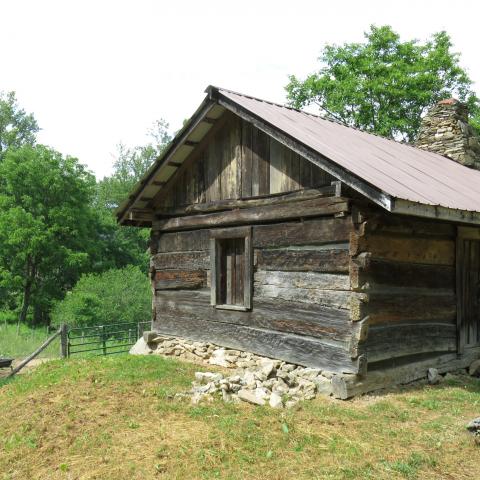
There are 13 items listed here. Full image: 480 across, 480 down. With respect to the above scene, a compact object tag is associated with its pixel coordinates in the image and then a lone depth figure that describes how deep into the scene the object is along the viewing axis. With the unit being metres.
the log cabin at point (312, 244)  7.42
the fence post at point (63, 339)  13.48
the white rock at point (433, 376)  8.34
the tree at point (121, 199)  33.98
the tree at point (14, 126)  36.81
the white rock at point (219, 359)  9.39
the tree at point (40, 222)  26.14
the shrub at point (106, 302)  22.39
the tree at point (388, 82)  27.66
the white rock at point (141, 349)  11.17
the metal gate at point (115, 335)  17.15
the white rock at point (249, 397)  6.90
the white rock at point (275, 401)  6.84
